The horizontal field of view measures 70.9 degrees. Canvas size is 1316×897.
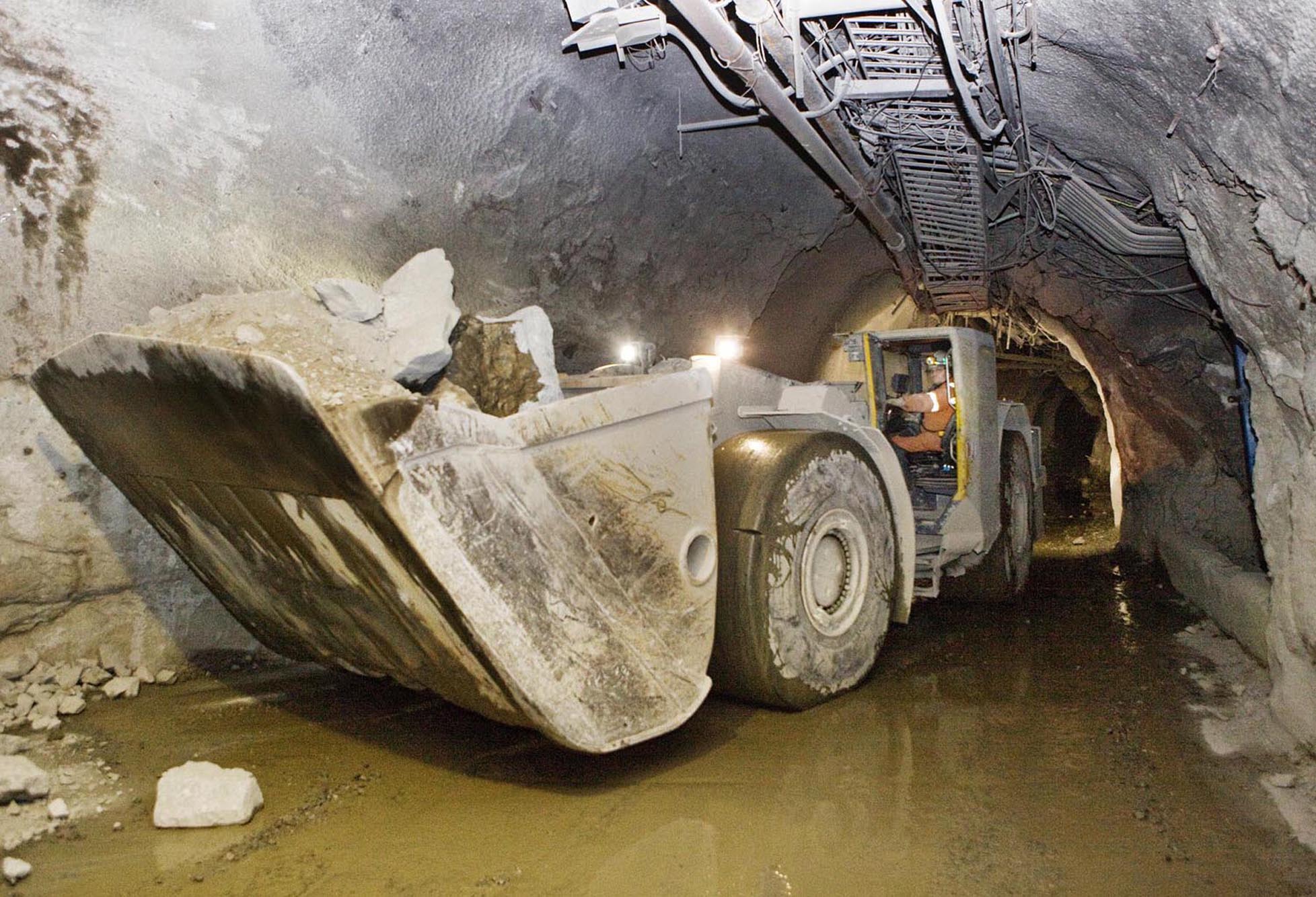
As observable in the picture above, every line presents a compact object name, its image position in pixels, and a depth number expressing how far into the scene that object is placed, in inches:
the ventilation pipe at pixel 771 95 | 184.2
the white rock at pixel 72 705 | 165.5
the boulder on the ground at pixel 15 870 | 111.1
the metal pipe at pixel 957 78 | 173.8
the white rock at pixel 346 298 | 129.5
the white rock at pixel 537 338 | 150.1
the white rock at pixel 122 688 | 174.9
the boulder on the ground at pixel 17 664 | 172.1
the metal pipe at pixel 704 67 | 216.5
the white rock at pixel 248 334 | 110.8
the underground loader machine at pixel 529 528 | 106.6
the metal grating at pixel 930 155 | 206.7
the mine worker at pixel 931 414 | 243.4
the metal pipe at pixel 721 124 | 249.6
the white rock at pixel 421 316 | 131.3
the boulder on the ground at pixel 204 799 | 123.6
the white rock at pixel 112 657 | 184.4
